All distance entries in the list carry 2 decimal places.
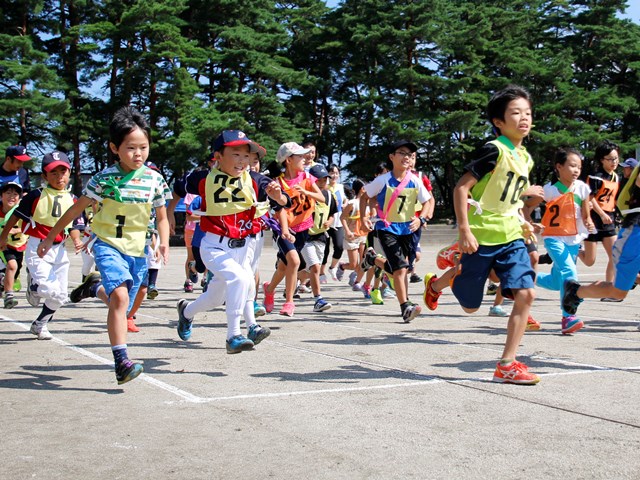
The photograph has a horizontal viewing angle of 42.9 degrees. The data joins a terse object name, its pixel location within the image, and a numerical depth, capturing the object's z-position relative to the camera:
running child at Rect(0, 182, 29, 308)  11.10
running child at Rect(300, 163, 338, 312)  10.50
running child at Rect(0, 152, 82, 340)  8.06
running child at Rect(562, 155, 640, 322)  6.73
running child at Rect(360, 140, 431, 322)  9.59
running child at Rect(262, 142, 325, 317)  9.51
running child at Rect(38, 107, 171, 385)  5.96
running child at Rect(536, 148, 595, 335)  8.00
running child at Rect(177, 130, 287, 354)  6.55
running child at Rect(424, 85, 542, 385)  5.61
